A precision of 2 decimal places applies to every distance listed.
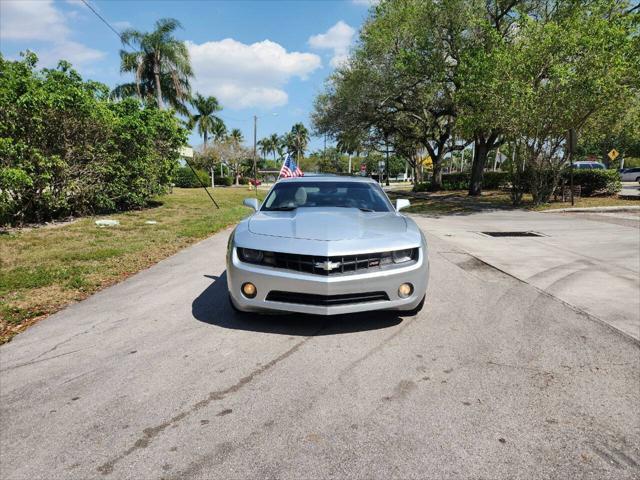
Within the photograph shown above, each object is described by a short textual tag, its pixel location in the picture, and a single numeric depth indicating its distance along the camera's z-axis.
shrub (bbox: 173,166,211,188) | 40.78
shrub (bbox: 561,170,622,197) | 19.92
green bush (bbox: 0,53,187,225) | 9.48
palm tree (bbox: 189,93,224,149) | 58.16
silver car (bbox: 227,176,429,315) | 3.51
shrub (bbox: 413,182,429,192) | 35.53
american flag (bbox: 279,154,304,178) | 18.05
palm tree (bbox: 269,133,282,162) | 116.06
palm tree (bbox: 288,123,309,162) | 108.56
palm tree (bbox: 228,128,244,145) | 94.84
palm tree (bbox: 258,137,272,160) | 114.38
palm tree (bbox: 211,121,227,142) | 59.92
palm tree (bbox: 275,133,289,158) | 113.31
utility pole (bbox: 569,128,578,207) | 15.48
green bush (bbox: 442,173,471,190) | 33.78
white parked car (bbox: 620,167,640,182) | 39.72
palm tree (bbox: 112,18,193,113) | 30.45
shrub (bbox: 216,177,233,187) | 57.66
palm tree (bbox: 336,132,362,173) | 28.17
